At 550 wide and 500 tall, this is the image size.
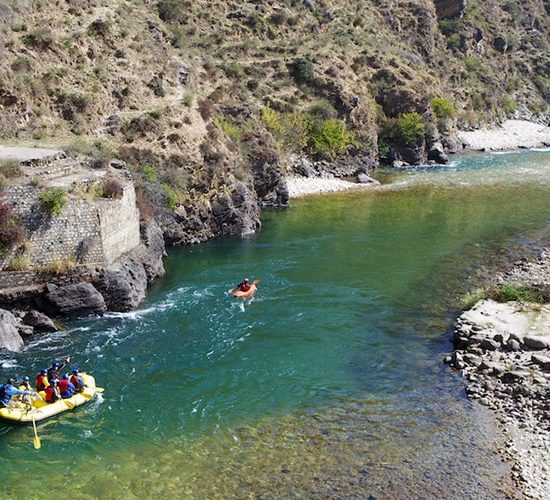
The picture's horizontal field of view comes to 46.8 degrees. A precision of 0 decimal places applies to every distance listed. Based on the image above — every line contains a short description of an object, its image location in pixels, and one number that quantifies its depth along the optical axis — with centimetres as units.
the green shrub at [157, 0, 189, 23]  7038
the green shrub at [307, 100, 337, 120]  7194
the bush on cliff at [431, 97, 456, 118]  8719
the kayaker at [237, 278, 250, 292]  3219
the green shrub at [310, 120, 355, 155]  6962
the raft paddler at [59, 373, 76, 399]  2206
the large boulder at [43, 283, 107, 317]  2832
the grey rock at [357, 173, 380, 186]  6544
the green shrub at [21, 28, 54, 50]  4509
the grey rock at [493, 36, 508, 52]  12588
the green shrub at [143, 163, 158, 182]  4072
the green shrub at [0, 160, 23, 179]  2972
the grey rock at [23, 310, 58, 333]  2761
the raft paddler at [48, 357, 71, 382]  2258
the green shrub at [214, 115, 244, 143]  5384
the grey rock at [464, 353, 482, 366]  2429
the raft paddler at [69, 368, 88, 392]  2244
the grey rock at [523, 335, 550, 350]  2478
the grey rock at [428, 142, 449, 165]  7850
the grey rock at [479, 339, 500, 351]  2509
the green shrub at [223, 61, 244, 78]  6875
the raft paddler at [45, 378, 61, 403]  2195
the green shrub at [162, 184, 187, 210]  4134
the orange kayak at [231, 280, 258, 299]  3175
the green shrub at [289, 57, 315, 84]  7469
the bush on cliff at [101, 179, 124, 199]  3158
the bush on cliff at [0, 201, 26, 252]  2750
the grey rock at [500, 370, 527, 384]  2278
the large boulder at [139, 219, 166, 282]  3462
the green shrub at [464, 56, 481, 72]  11469
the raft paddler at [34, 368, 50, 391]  2250
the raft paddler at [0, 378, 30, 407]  2131
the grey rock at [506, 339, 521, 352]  2491
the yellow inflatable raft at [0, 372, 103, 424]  2103
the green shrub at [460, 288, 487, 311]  2995
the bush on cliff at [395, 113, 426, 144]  7738
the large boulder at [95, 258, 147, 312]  2973
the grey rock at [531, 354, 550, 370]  2330
